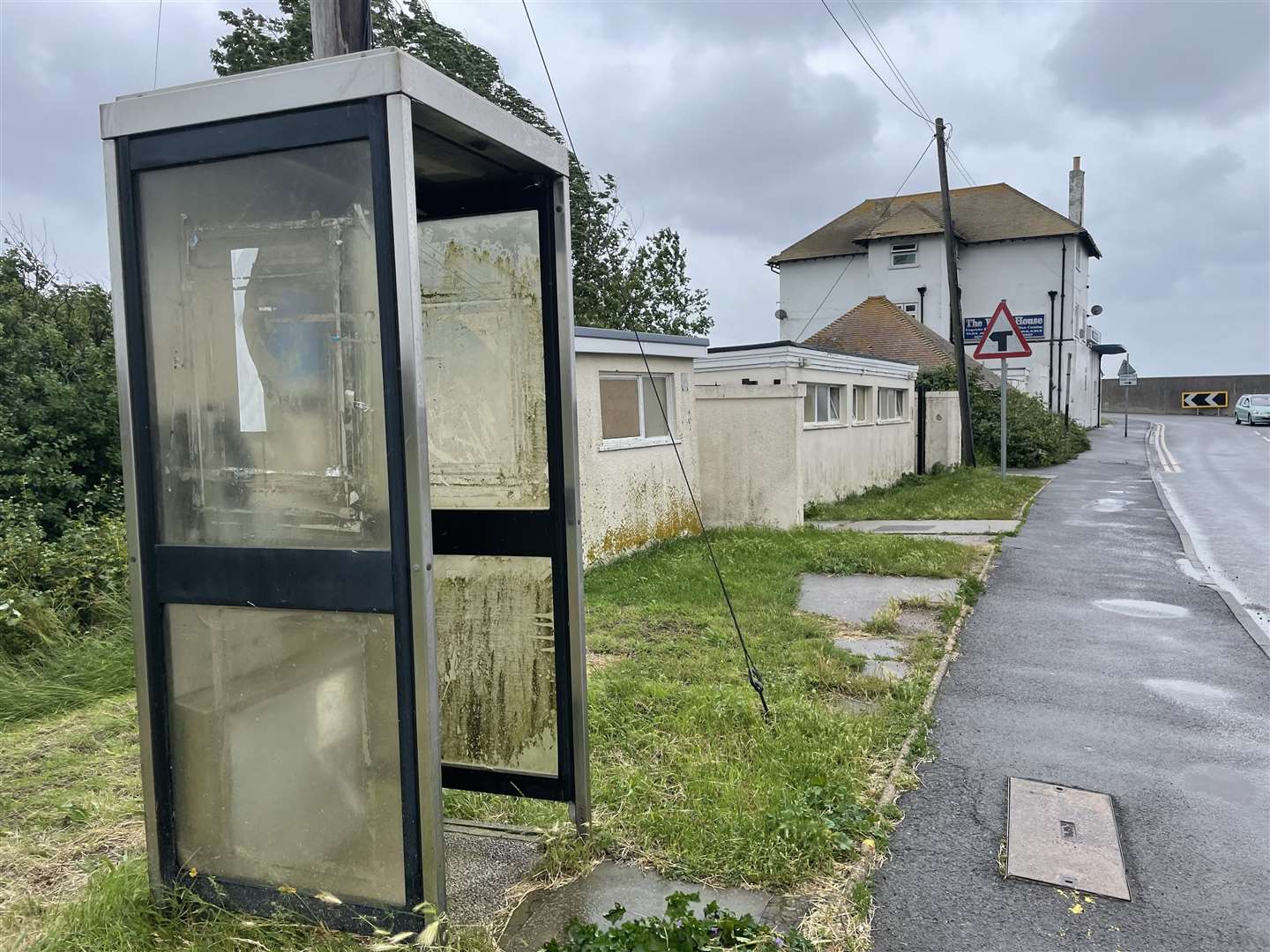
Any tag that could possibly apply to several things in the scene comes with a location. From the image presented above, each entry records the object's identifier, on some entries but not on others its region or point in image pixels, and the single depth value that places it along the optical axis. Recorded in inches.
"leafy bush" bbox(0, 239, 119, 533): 383.2
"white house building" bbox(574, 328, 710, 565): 383.1
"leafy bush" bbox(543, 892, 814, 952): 108.8
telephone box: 106.9
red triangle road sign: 677.3
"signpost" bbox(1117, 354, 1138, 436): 1264.8
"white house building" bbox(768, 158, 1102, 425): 1568.7
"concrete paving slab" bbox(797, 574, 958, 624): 313.3
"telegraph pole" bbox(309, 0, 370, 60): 166.7
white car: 1539.1
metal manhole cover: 139.3
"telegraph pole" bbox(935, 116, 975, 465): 834.8
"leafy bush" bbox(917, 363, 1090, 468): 941.8
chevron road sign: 1967.3
